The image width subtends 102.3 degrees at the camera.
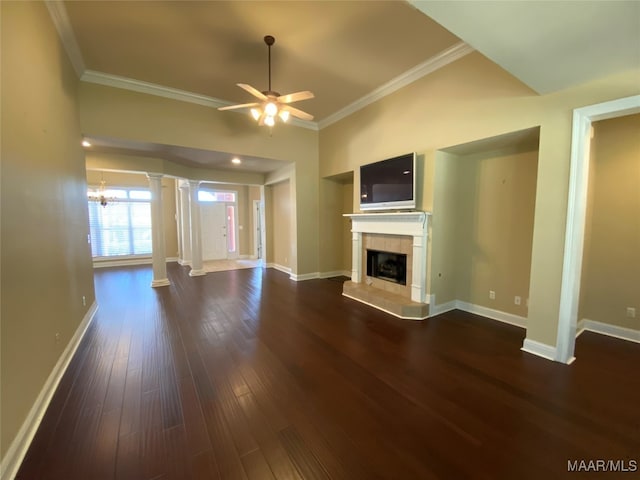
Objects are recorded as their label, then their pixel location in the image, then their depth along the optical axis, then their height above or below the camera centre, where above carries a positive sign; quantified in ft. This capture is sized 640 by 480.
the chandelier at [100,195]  24.07 +2.36
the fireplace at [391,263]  12.05 -2.36
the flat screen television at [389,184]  12.05 +1.83
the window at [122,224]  25.26 -0.42
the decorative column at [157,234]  17.21 -0.95
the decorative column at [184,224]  23.30 -0.41
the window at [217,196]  27.71 +2.61
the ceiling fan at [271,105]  9.55 +4.44
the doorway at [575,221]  7.45 -0.05
